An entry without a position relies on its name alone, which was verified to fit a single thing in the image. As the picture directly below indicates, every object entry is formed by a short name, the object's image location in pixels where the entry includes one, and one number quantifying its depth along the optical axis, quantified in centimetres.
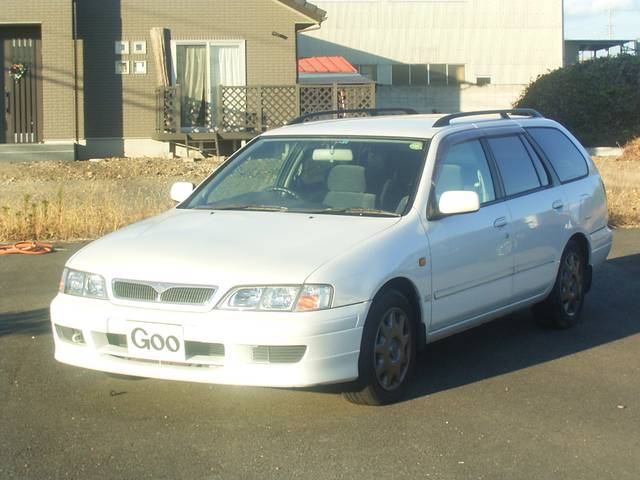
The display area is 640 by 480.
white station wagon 537
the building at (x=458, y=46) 4441
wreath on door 2083
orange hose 1084
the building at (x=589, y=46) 5078
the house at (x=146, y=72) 2078
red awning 3466
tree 2830
